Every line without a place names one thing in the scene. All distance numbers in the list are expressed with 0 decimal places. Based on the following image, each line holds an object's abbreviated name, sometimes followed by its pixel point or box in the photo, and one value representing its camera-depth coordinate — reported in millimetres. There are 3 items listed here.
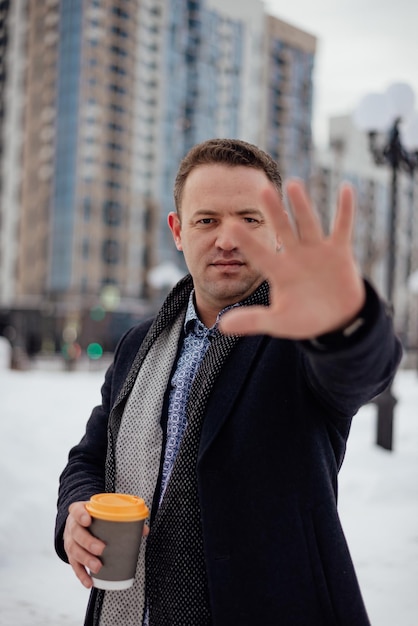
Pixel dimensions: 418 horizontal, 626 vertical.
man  1054
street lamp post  6707
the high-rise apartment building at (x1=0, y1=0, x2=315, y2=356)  48375
